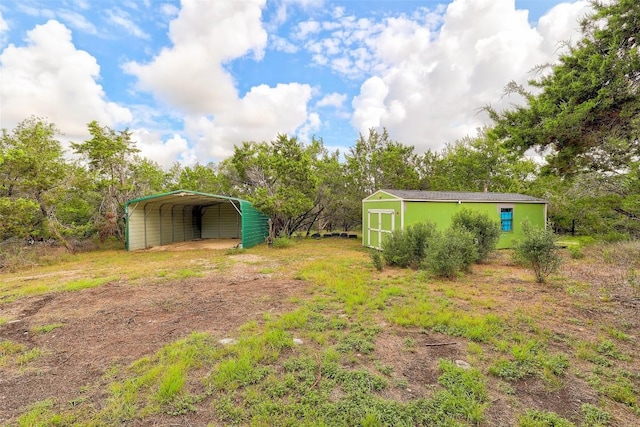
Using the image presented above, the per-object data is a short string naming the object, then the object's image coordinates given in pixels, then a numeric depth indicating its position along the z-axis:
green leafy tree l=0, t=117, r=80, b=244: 8.52
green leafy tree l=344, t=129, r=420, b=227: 17.41
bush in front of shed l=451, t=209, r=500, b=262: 7.84
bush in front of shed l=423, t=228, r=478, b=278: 6.13
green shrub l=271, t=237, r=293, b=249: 12.58
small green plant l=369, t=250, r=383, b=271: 7.29
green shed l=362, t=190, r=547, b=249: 10.41
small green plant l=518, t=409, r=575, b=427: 1.93
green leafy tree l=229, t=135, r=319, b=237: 12.66
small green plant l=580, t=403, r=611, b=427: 1.95
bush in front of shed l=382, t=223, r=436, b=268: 7.50
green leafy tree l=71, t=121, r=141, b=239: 11.59
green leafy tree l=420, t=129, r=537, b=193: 18.59
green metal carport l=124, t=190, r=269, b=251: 12.14
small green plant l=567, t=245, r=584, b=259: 8.34
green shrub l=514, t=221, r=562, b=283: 5.62
